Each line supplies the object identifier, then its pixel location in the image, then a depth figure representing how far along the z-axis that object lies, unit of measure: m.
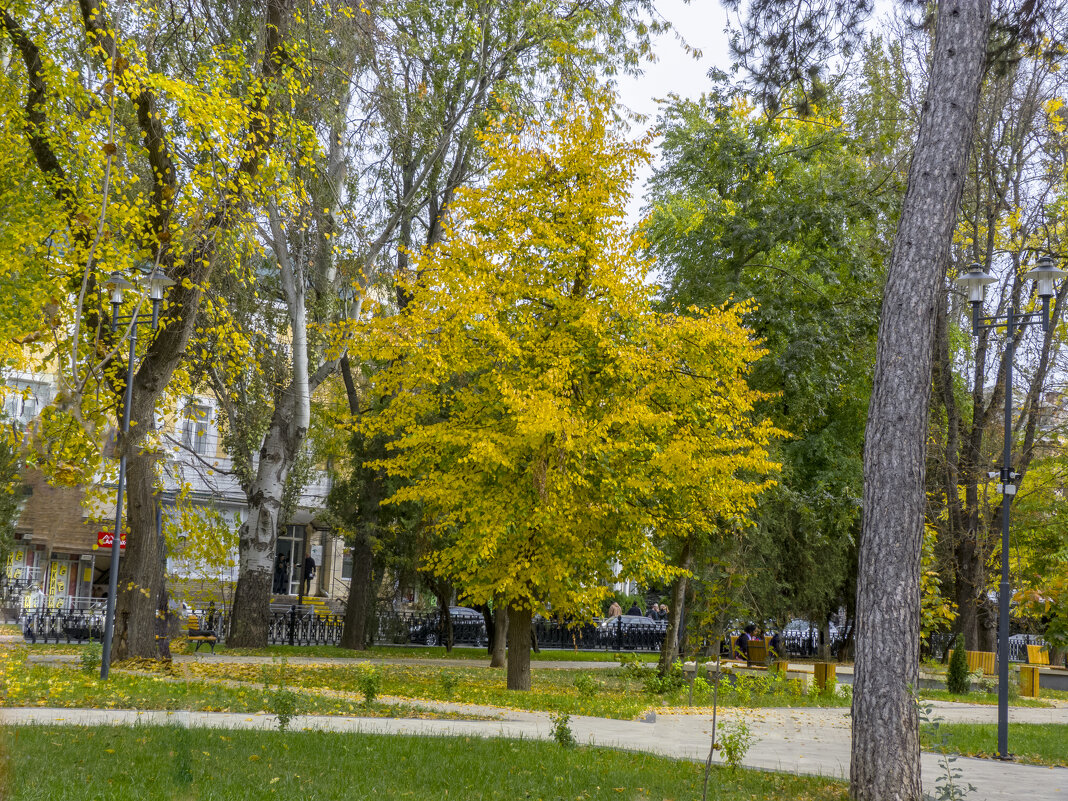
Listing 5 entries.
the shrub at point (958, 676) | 19.19
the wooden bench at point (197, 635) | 20.67
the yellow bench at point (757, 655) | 22.59
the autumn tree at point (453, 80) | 19.75
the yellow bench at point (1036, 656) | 29.33
